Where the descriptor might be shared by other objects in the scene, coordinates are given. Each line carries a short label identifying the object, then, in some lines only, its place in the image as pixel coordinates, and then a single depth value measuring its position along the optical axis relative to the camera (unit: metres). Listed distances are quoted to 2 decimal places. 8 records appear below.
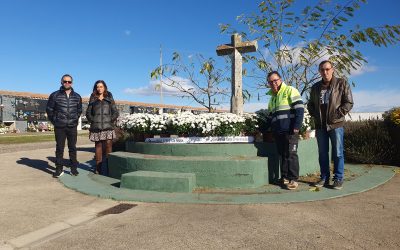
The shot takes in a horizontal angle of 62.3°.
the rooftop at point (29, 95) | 46.81
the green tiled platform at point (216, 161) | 5.00
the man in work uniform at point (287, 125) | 4.99
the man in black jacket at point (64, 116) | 6.16
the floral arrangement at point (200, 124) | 5.84
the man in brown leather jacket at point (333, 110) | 4.88
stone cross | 7.62
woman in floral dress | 6.50
